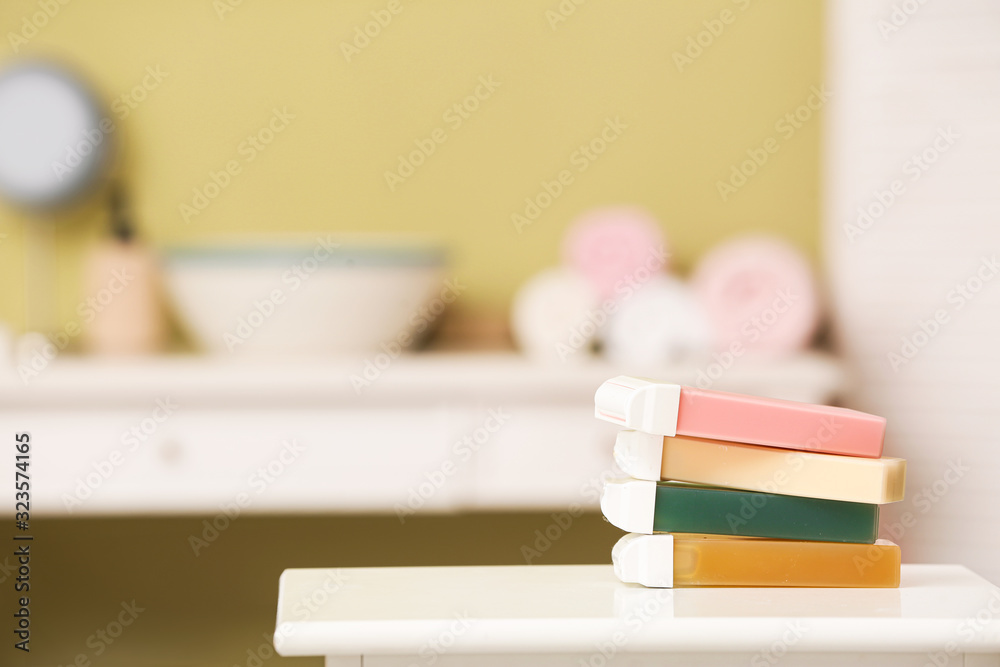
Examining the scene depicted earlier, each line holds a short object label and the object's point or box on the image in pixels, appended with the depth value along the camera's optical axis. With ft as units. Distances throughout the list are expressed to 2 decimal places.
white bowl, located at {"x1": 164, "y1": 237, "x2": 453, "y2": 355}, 6.63
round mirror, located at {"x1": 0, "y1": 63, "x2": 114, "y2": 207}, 7.50
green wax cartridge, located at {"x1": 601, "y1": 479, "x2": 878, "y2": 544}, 4.81
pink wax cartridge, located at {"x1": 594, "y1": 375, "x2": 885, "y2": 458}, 4.77
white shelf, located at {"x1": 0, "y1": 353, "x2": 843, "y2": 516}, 6.30
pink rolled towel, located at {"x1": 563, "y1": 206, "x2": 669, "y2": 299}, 7.47
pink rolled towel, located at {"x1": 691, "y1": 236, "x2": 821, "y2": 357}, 7.22
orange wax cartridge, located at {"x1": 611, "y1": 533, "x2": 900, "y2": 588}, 4.82
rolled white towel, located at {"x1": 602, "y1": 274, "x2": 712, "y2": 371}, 6.80
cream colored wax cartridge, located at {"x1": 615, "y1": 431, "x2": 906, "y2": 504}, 4.80
